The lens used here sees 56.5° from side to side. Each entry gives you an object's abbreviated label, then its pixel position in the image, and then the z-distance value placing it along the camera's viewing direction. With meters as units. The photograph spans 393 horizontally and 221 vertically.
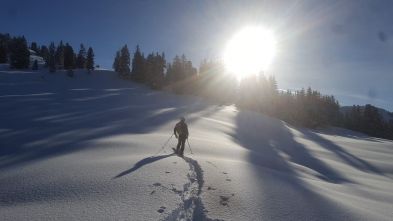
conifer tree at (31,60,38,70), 98.44
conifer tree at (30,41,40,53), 157.02
